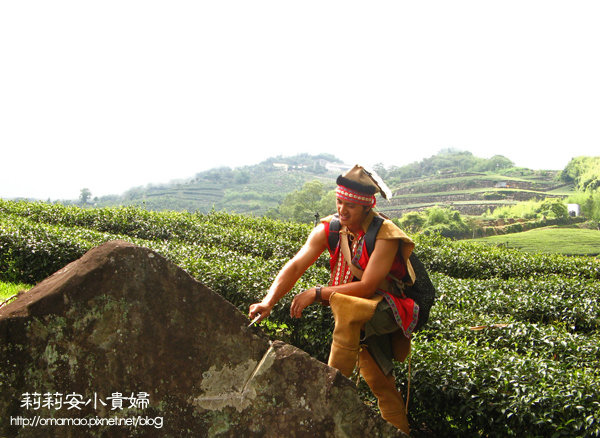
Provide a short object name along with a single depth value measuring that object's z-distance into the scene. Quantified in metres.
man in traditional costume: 2.81
